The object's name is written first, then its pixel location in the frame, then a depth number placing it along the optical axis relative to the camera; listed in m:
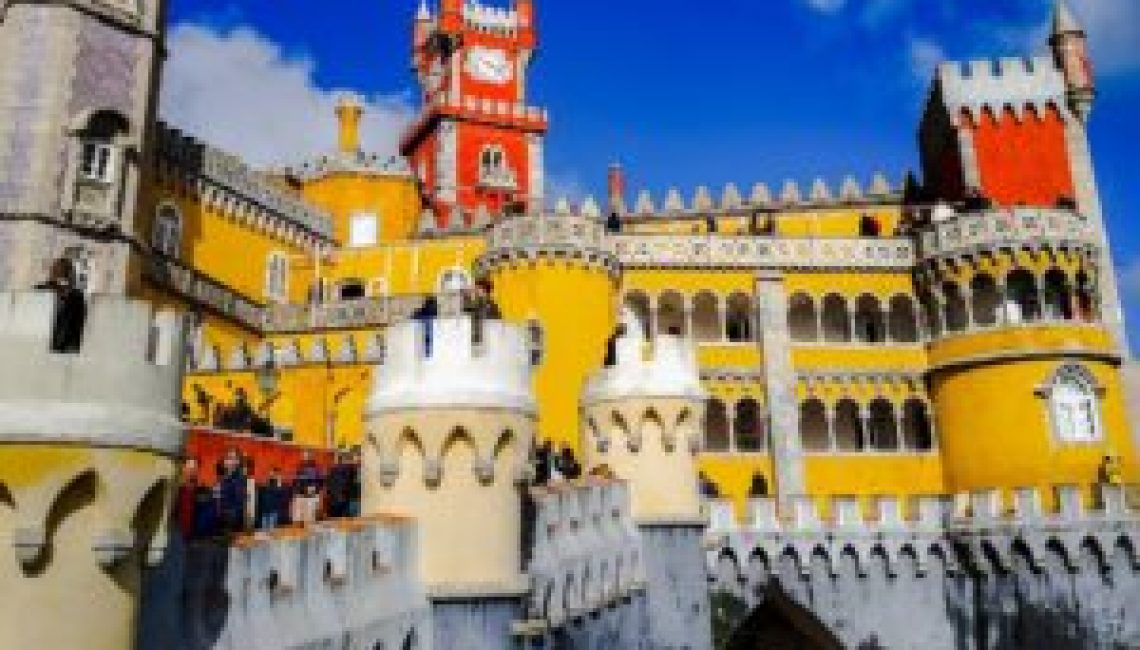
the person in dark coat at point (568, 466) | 17.84
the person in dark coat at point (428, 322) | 9.98
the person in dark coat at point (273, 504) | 13.27
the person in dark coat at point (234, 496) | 11.96
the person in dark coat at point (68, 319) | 5.95
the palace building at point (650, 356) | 9.94
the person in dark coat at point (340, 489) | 13.86
